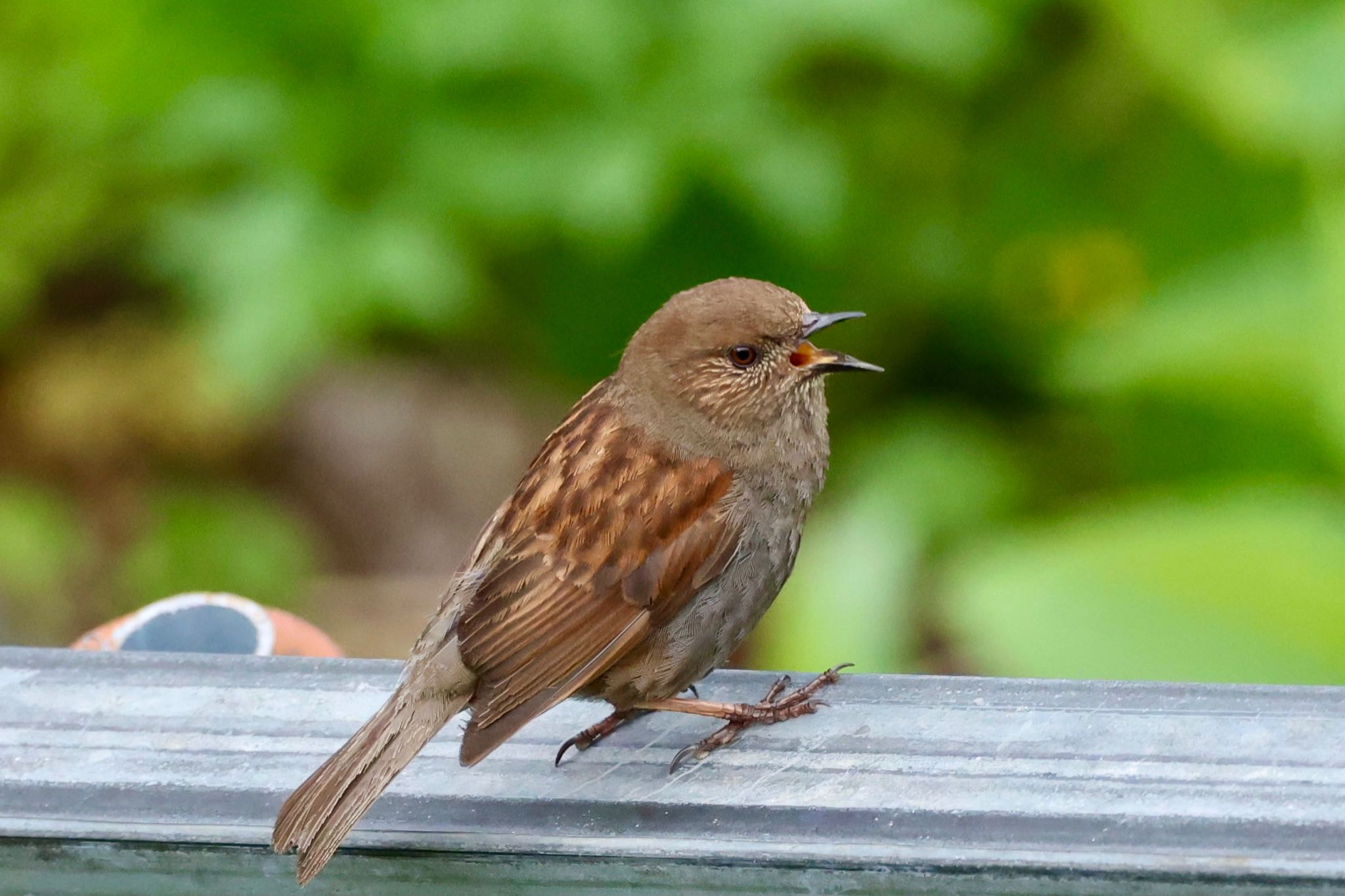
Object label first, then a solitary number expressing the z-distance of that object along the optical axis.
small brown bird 5.35
